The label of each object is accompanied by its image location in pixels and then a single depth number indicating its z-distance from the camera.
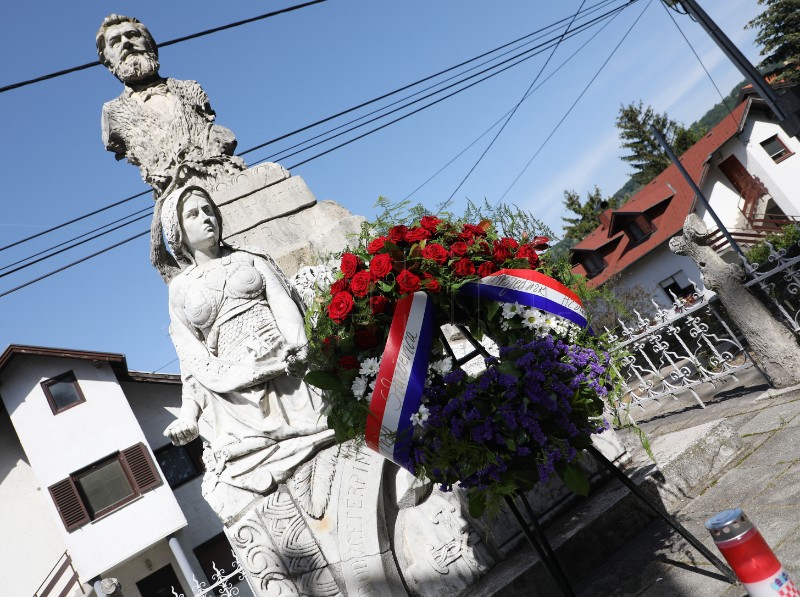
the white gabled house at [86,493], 18.23
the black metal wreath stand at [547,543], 2.77
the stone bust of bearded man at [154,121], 6.02
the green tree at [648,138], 41.59
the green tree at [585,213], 42.28
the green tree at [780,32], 30.54
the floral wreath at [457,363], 2.73
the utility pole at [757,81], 5.89
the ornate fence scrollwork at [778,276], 5.61
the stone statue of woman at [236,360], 3.90
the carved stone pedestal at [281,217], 5.48
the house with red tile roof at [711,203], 27.22
